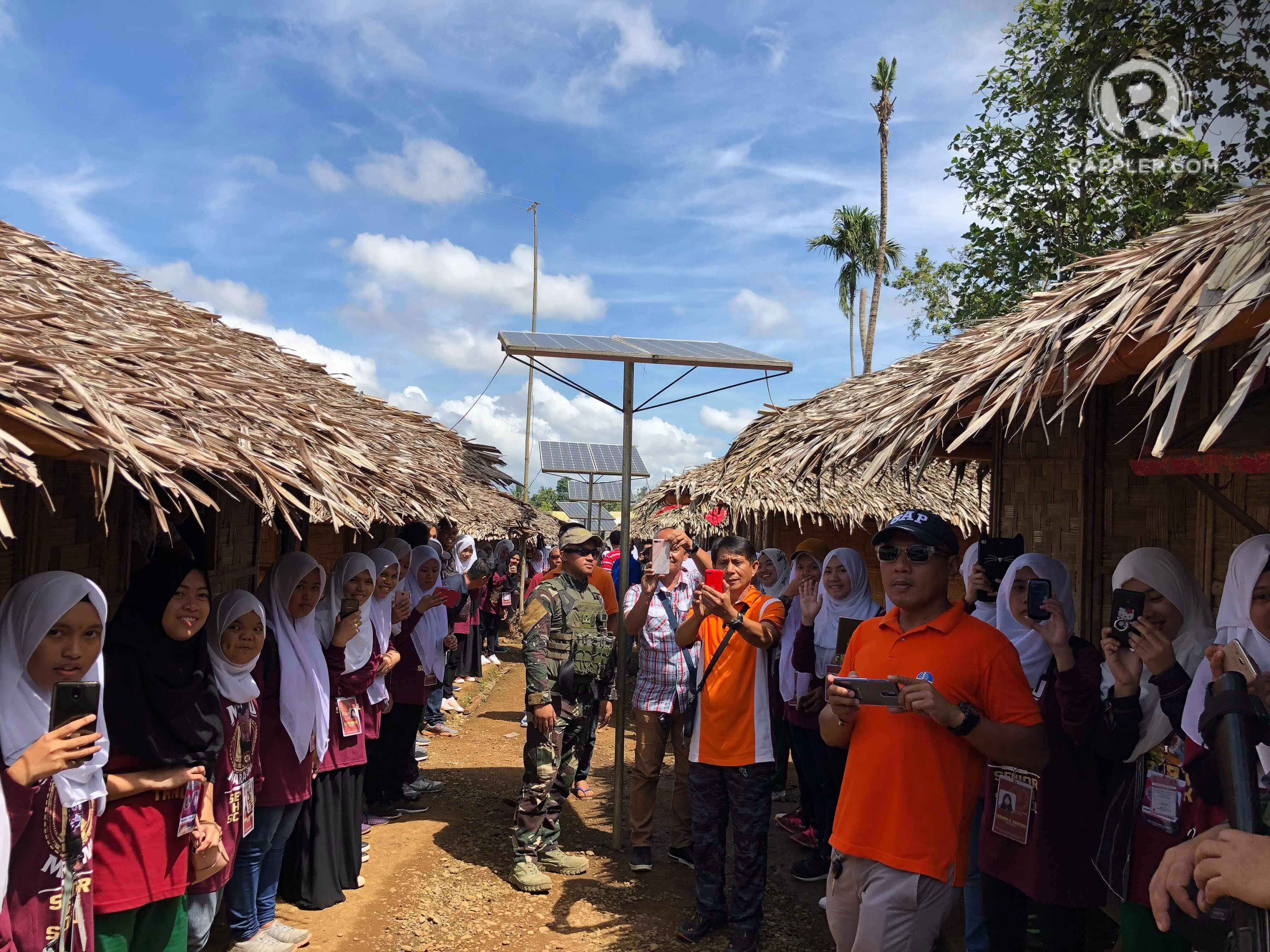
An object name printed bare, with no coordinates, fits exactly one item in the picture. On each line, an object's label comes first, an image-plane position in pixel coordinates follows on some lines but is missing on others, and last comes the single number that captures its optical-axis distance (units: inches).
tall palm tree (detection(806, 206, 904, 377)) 1173.1
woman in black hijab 119.1
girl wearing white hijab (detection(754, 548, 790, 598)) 296.2
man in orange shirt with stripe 171.0
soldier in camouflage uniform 210.7
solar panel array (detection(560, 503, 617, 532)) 1288.1
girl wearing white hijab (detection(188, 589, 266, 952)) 140.0
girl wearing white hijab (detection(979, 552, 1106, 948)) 118.1
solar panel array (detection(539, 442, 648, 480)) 857.5
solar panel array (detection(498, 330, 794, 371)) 225.1
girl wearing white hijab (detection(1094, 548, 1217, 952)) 103.5
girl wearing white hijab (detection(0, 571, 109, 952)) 96.5
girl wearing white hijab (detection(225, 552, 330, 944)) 162.2
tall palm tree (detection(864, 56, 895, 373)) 989.2
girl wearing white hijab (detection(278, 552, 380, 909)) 188.4
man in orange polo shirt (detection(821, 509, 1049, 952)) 102.9
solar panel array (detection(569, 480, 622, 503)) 1201.4
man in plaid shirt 214.1
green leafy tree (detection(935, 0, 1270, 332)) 314.2
